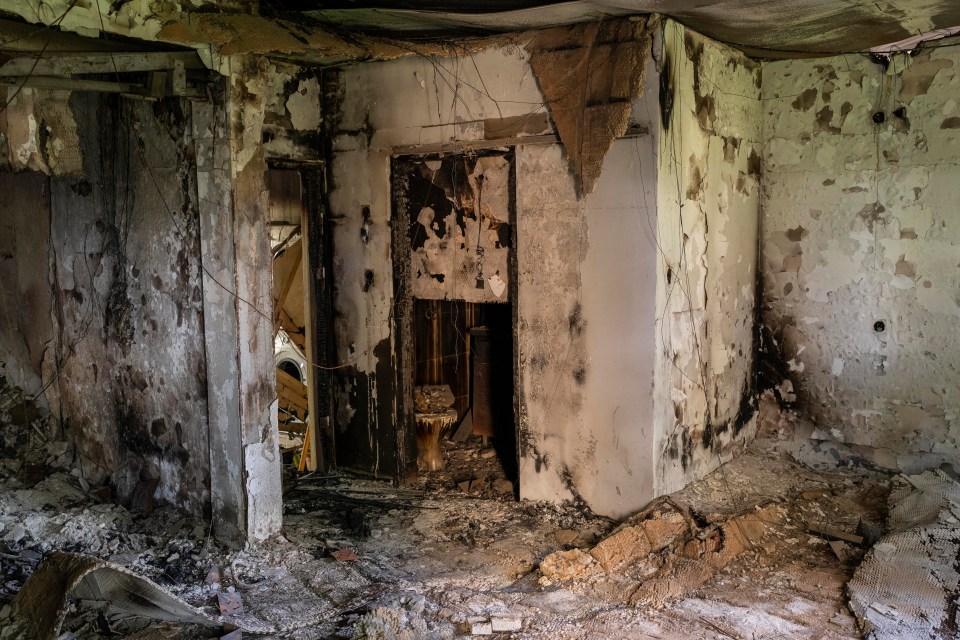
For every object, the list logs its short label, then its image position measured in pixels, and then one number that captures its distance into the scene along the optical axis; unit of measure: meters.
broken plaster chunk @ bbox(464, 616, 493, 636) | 3.76
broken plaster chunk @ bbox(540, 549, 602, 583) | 4.32
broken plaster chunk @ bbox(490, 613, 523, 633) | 3.79
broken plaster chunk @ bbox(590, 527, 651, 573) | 4.43
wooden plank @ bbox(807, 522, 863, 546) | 4.61
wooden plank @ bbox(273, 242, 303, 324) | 8.43
